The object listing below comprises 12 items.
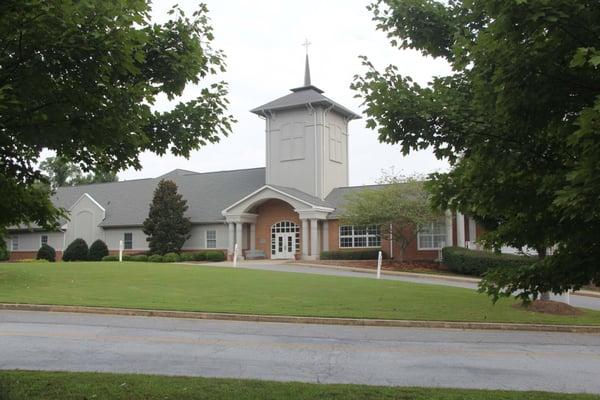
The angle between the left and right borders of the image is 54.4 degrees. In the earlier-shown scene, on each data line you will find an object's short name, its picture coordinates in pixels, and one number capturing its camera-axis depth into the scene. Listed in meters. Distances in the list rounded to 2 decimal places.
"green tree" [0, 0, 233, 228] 4.83
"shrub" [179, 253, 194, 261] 38.33
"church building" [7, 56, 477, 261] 37.84
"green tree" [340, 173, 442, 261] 32.28
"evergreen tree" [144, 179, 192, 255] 40.28
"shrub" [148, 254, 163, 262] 38.19
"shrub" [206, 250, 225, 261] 38.56
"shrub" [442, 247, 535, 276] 29.85
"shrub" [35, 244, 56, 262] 44.97
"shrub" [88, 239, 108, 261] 43.22
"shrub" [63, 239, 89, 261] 43.22
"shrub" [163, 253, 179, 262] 37.53
